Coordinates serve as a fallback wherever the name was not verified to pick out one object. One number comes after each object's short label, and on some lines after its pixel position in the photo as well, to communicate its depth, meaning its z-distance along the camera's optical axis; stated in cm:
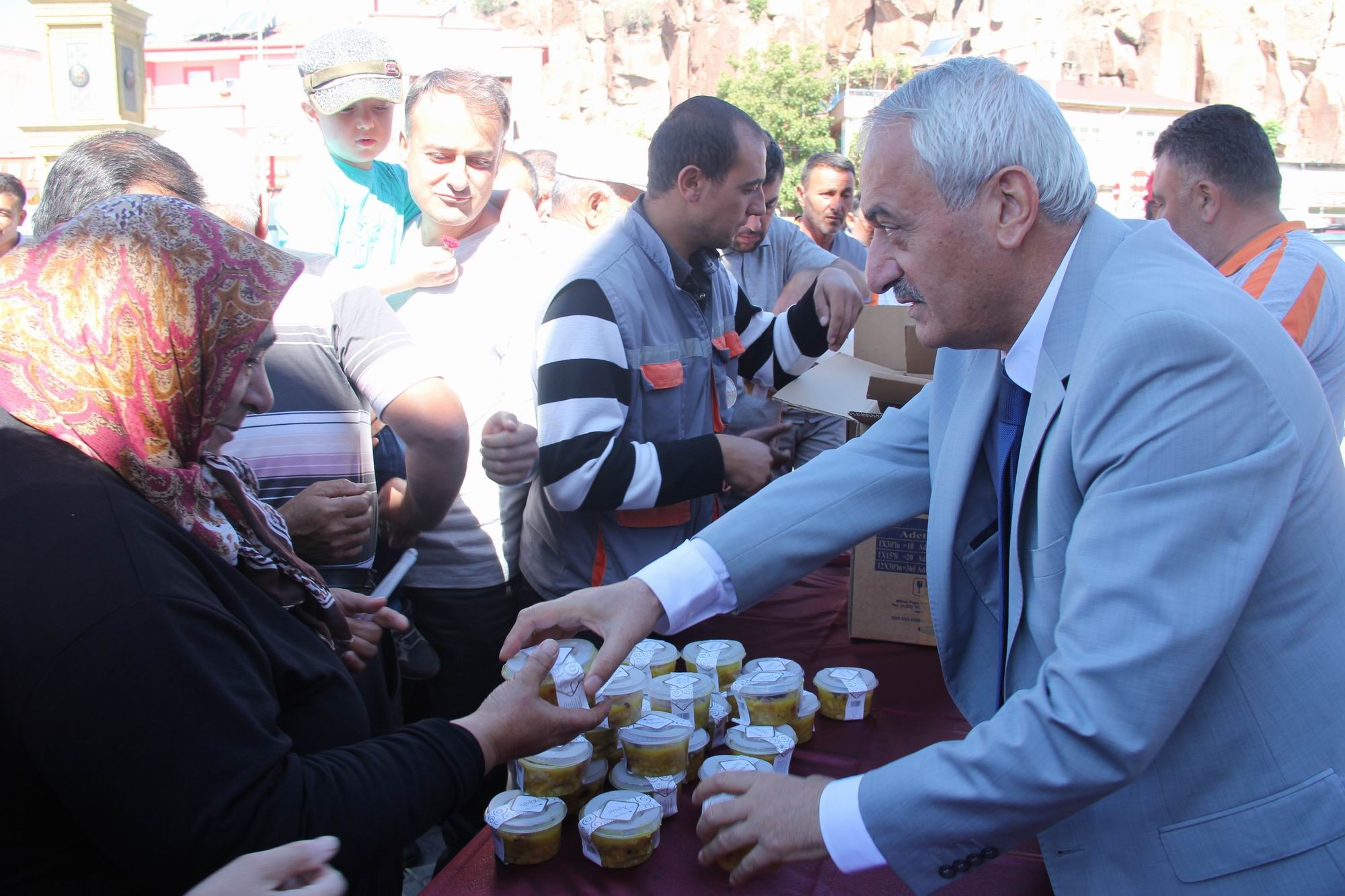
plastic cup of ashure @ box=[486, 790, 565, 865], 131
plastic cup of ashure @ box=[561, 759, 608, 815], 145
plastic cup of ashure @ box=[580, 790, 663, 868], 129
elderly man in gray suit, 104
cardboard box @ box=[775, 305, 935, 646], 214
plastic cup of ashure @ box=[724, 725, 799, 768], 153
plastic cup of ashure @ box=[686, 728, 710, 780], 152
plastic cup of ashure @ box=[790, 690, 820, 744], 166
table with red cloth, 129
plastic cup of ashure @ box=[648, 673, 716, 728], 156
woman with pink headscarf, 97
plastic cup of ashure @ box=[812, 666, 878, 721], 176
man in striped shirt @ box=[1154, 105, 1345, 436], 312
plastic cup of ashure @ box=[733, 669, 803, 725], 163
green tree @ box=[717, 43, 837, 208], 4016
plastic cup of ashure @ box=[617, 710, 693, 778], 146
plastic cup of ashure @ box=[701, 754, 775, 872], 146
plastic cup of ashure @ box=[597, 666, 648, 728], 156
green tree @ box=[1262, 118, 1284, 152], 3562
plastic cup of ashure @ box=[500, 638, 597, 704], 155
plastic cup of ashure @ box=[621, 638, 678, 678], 172
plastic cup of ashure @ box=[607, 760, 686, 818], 141
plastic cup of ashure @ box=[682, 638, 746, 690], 177
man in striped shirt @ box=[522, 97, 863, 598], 225
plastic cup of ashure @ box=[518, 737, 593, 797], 143
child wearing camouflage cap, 297
